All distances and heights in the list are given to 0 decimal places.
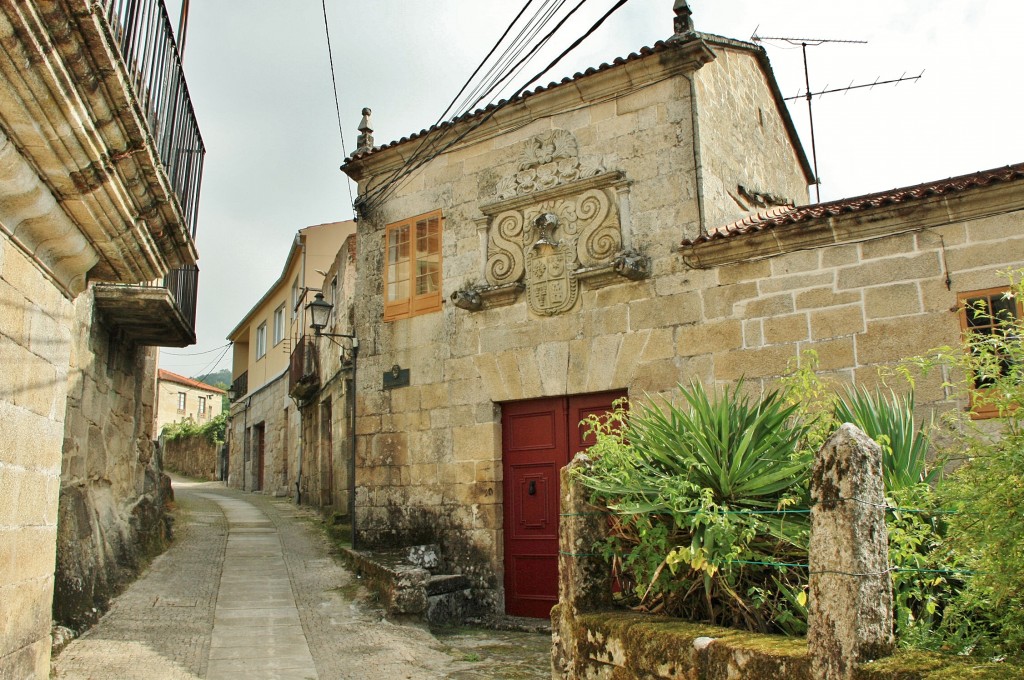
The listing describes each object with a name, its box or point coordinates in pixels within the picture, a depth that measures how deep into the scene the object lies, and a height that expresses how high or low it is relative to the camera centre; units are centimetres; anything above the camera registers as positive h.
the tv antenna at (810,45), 1128 +564
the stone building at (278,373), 1909 +243
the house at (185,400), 4100 +345
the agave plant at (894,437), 344 +5
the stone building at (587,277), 675 +169
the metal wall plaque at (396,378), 981 +99
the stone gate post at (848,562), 261 -37
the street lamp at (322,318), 1039 +190
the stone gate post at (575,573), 399 -58
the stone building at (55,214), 261 +102
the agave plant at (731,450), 344 +1
